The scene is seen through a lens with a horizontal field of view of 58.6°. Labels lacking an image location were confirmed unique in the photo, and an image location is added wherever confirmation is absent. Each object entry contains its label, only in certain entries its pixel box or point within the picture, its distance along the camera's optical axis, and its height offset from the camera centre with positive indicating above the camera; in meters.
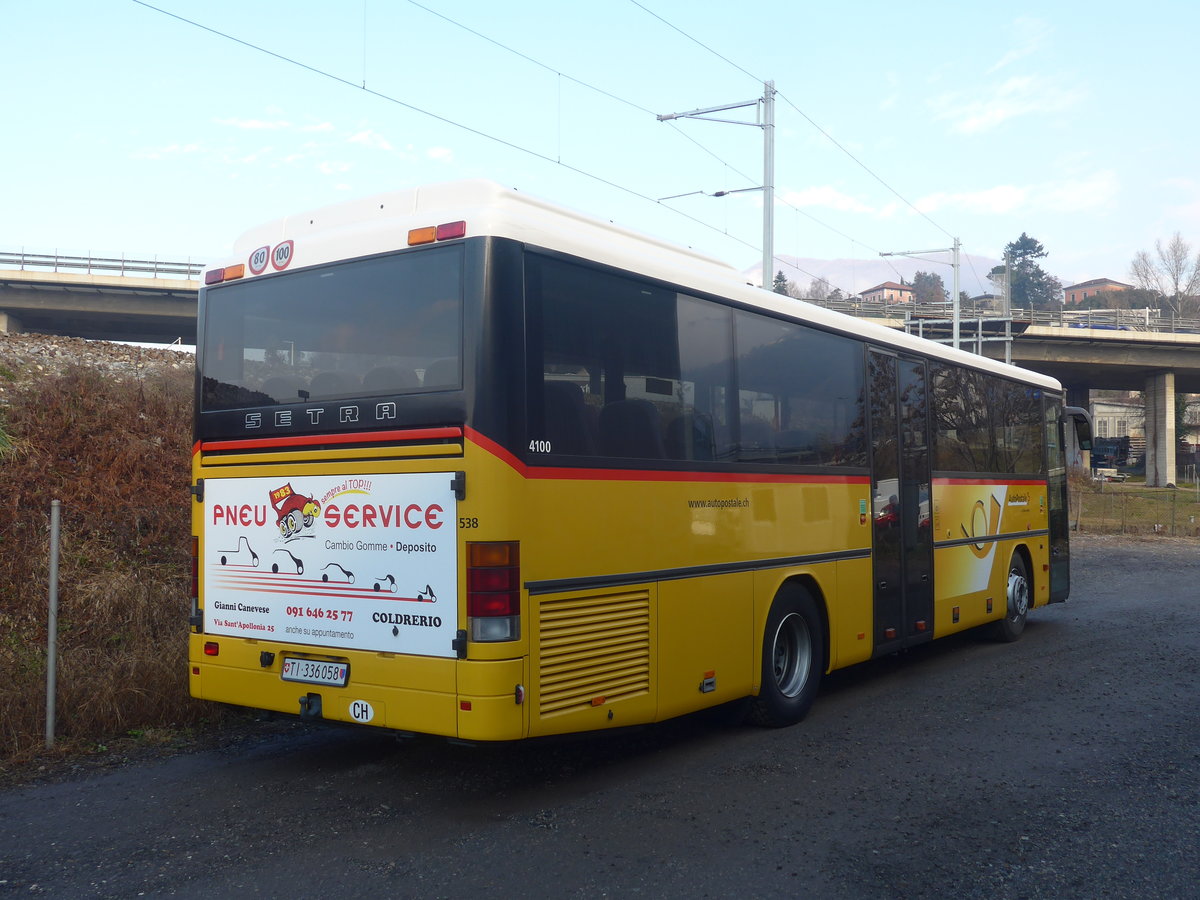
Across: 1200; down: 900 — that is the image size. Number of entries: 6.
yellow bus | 5.62 +0.02
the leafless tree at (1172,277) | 86.06 +16.58
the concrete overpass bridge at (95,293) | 38.84 +7.00
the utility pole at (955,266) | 33.26 +7.02
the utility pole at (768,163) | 19.75 +5.91
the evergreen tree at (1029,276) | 124.41 +24.20
